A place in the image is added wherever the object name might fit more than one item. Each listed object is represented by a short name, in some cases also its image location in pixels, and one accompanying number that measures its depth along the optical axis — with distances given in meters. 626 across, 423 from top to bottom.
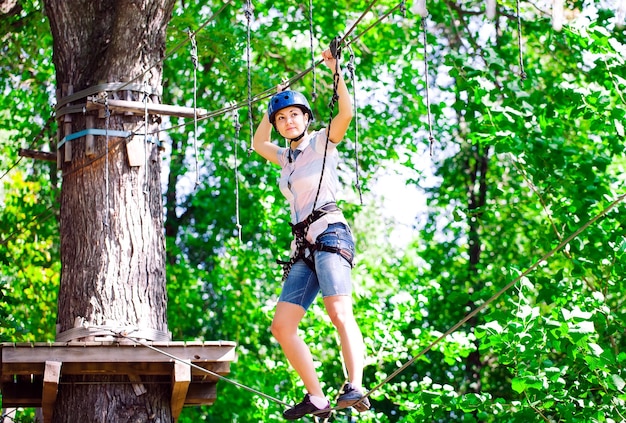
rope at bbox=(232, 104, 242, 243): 9.26
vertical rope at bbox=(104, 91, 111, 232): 9.76
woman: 7.19
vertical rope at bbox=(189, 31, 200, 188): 9.17
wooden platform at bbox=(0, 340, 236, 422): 8.43
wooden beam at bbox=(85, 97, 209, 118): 9.99
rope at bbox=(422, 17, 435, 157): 6.45
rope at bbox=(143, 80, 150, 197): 9.99
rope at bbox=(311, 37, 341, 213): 6.96
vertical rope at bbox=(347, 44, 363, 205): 7.59
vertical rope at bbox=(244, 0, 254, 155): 7.97
